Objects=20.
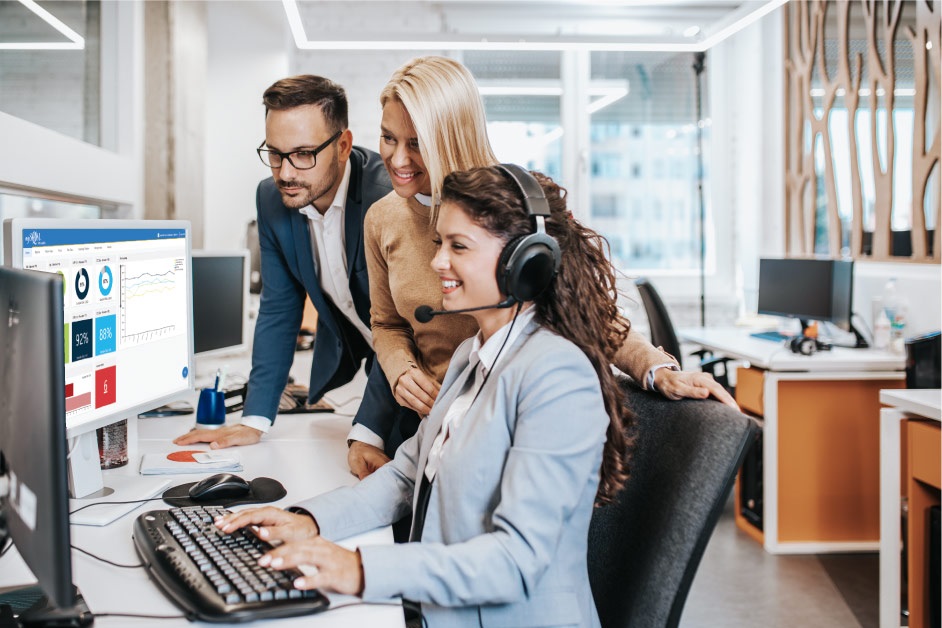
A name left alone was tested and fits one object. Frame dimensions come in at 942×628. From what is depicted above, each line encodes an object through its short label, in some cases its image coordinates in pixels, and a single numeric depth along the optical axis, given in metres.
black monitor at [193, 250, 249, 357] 2.42
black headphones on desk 3.15
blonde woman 1.35
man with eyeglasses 1.67
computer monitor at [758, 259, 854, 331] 3.53
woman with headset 0.94
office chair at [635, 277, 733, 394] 3.46
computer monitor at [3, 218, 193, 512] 1.15
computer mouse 1.26
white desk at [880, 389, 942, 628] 2.10
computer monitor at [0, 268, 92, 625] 0.69
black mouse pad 1.26
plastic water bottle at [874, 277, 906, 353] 3.27
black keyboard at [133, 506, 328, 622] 0.85
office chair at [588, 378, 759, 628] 0.94
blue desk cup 1.82
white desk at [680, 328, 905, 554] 3.09
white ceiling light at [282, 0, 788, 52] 2.05
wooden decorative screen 3.32
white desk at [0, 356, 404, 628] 0.89
